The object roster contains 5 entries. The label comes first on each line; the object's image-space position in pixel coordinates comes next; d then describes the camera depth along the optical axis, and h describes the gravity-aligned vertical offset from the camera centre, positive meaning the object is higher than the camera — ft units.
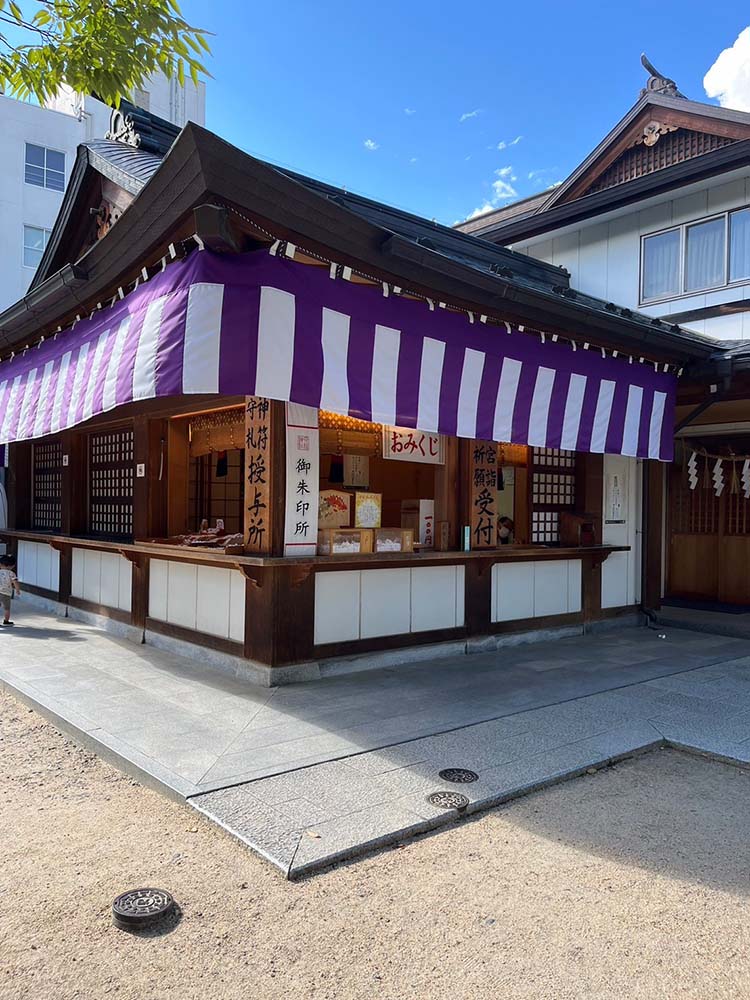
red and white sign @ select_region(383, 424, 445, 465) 23.53 +2.02
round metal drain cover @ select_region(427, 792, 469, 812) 12.89 -5.62
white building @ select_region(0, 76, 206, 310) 82.69 +39.79
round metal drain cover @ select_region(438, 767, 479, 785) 14.11 -5.63
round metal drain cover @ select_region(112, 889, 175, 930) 9.39 -5.76
